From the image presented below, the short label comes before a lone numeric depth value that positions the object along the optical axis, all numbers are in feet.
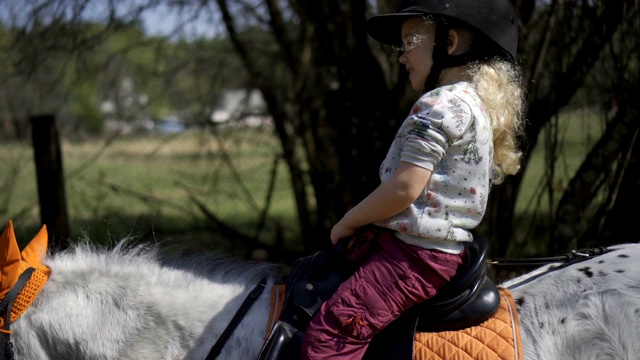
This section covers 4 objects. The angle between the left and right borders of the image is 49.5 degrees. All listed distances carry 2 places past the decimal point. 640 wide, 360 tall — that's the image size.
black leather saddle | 7.40
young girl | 7.21
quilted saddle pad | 7.38
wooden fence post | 18.88
